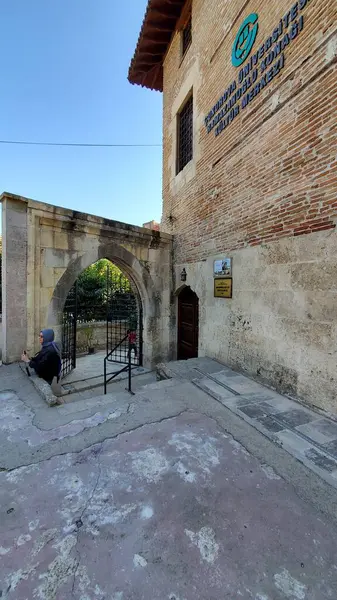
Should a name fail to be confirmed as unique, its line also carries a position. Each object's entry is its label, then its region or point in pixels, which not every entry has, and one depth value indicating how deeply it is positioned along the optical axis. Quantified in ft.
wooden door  22.40
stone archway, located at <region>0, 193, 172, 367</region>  15.14
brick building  10.57
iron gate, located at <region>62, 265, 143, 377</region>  22.70
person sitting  13.67
